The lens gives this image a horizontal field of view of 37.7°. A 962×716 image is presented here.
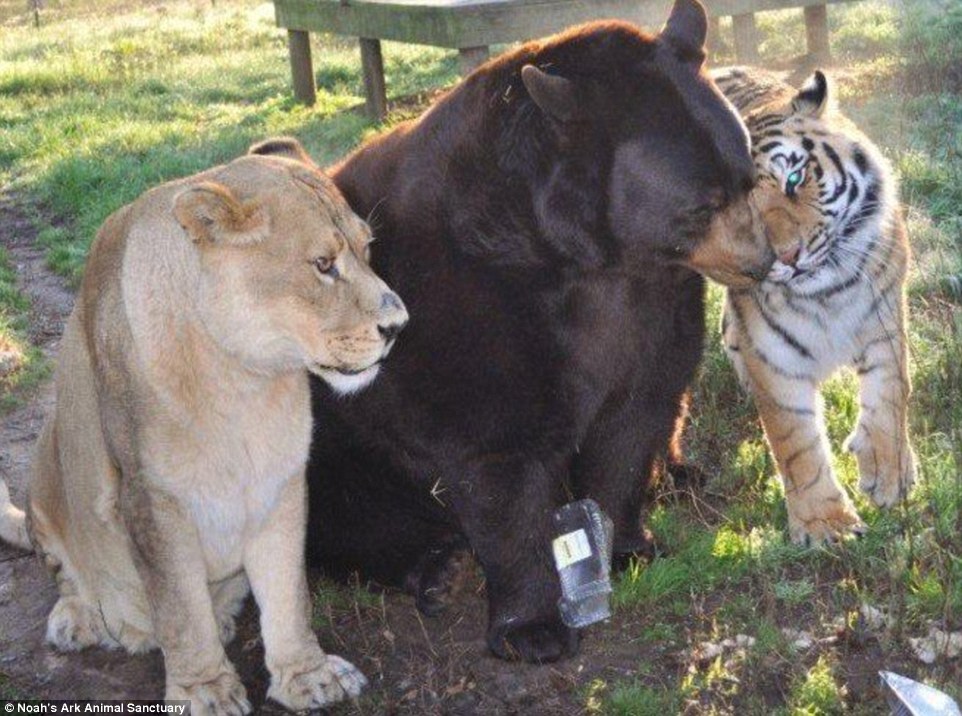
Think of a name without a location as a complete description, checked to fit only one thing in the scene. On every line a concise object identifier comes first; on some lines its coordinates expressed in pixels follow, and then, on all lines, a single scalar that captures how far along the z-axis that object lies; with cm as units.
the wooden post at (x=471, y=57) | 949
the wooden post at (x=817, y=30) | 1060
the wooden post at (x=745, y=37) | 1070
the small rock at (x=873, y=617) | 402
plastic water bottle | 416
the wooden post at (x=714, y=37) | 1155
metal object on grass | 349
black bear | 371
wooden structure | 924
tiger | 454
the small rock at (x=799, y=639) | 400
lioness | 349
